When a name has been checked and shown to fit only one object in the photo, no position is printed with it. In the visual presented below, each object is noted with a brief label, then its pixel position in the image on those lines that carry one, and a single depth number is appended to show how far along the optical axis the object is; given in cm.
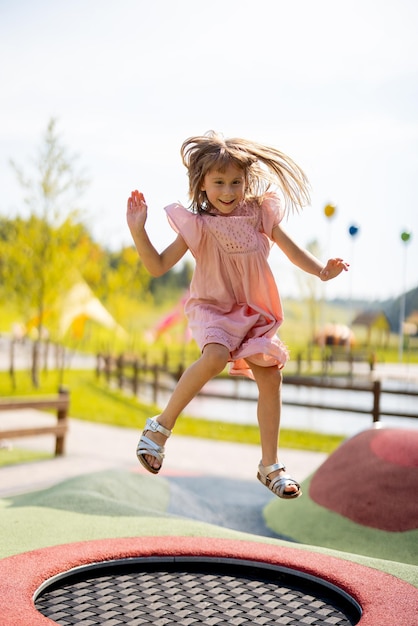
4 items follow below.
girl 343
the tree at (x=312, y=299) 2735
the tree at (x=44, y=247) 1902
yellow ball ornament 1319
